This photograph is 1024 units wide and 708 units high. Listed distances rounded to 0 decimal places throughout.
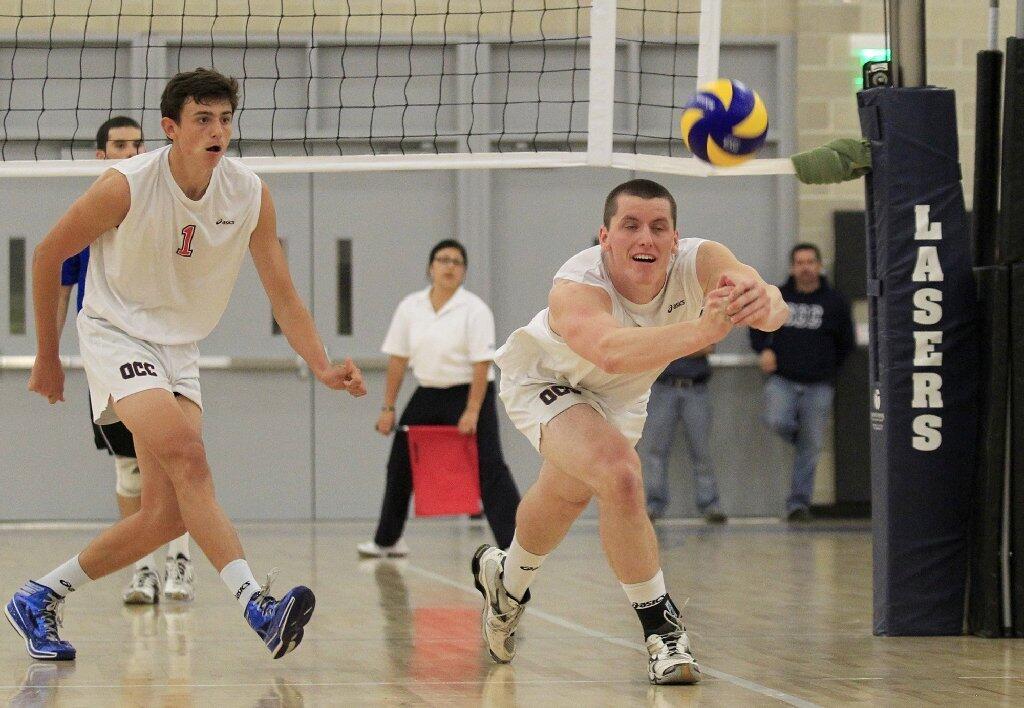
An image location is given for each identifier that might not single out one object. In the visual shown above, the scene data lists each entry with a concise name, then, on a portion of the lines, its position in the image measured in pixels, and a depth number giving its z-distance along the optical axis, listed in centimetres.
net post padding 1019
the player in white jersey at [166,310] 865
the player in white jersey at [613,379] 786
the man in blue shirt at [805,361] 2197
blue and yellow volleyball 881
